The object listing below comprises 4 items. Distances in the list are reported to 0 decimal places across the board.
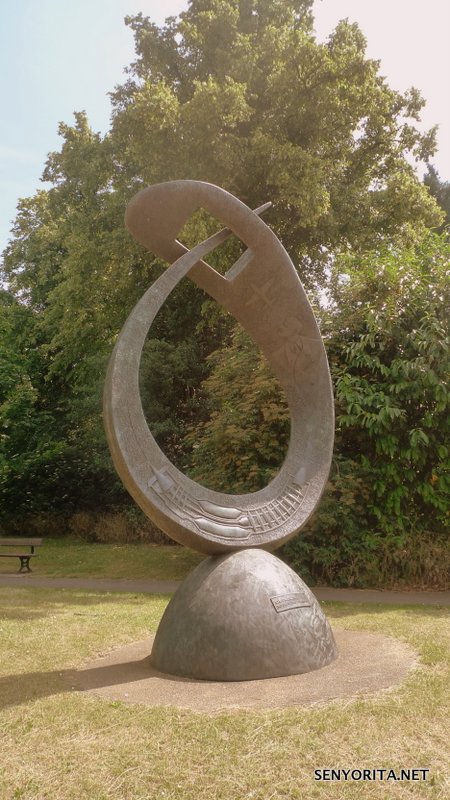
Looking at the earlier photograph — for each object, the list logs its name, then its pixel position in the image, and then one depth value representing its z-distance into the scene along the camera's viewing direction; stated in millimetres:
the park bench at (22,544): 13758
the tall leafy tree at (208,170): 15922
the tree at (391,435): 10844
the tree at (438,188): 30050
